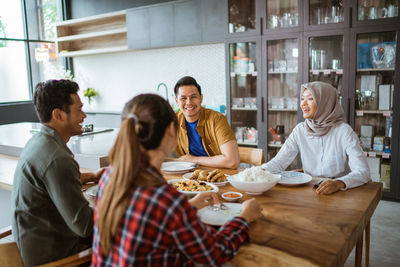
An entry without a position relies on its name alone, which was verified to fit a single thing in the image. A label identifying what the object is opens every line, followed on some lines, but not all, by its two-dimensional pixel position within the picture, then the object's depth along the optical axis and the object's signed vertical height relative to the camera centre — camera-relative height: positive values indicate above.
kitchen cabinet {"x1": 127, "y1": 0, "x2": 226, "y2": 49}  4.30 +0.91
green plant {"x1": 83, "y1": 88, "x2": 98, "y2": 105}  6.35 +0.00
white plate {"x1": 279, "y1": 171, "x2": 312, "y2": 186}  1.79 -0.50
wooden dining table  1.09 -0.53
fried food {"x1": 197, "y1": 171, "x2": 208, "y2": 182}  1.85 -0.47
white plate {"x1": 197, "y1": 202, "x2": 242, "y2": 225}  1.29 -0.49
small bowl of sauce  1.53 -0.49
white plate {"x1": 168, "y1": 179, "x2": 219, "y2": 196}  1.59 -0.48
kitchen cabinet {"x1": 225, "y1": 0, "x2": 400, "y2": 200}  3.46 +0.26
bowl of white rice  1.60 -0.44
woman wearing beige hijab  2.26 -0.35
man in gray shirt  1.35 -0.44
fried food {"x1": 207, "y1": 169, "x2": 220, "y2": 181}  1.86 -0.47
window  6.38 +0.96
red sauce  1.56 -0.49
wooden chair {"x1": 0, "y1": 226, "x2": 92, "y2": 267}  1.27 -0.63
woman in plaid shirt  0.87 -0.30
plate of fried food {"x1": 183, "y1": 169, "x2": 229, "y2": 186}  1.84 -0.48
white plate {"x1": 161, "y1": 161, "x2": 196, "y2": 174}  2.12 -0.49
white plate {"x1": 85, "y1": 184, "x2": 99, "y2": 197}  1.70 -0.50
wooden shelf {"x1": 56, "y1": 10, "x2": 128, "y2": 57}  5.72 +1.01
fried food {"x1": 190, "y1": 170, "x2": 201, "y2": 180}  1.92 -0.48
